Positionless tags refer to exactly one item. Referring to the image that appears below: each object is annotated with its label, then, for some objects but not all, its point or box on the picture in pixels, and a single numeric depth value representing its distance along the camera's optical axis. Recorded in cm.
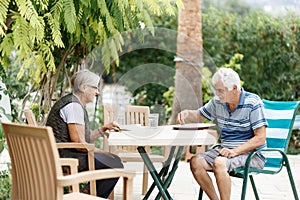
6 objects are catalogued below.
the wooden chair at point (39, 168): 386
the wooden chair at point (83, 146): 567
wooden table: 534
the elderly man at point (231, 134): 561
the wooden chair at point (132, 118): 686
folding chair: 585
